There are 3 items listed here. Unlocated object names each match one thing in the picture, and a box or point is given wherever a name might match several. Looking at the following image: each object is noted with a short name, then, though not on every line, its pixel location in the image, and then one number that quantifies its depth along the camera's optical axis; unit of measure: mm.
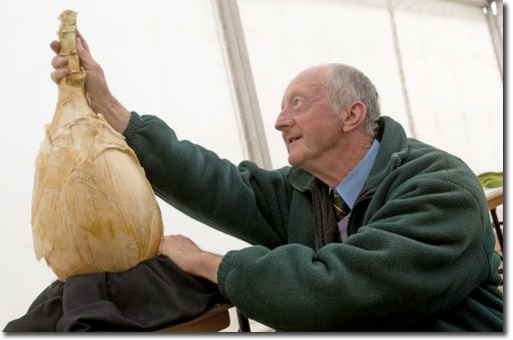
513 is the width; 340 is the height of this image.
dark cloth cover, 979
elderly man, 1054
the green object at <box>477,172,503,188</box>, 3121
